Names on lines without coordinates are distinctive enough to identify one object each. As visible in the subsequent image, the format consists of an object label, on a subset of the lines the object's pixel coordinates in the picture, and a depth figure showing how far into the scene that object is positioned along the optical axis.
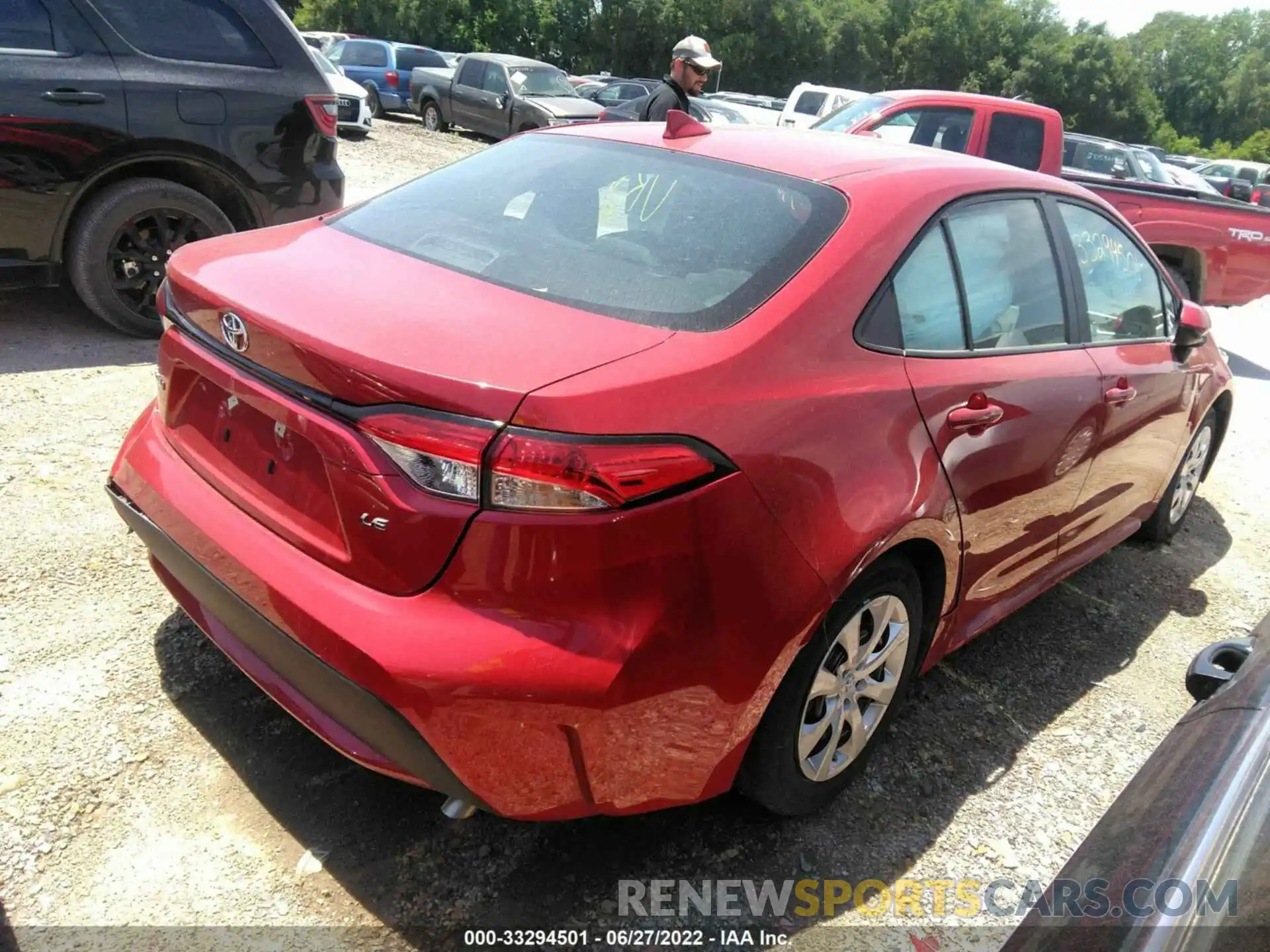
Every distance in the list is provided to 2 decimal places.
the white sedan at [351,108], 13.59
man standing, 6.15
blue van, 22.23
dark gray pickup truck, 17.89
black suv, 4.62
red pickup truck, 8.42
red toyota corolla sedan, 1.86
